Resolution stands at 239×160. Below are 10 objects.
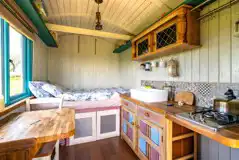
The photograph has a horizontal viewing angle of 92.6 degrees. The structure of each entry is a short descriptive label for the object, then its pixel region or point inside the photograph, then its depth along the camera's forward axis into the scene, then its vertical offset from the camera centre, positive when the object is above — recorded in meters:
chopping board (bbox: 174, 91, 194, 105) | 1.43 -0.23
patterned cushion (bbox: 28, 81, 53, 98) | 1.85 -0.18
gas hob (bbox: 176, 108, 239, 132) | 0.80 -0.31
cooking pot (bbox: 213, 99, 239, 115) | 0.94 -0.22
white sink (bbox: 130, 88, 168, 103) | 1.59 -0.23
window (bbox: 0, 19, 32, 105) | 1.29 +0.22
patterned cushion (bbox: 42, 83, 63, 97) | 1.93 -0.18
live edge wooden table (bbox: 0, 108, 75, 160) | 0.53 -0.38
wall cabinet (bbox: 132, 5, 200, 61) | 1.28 +0.59
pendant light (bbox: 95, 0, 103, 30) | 1.52 +0.77
